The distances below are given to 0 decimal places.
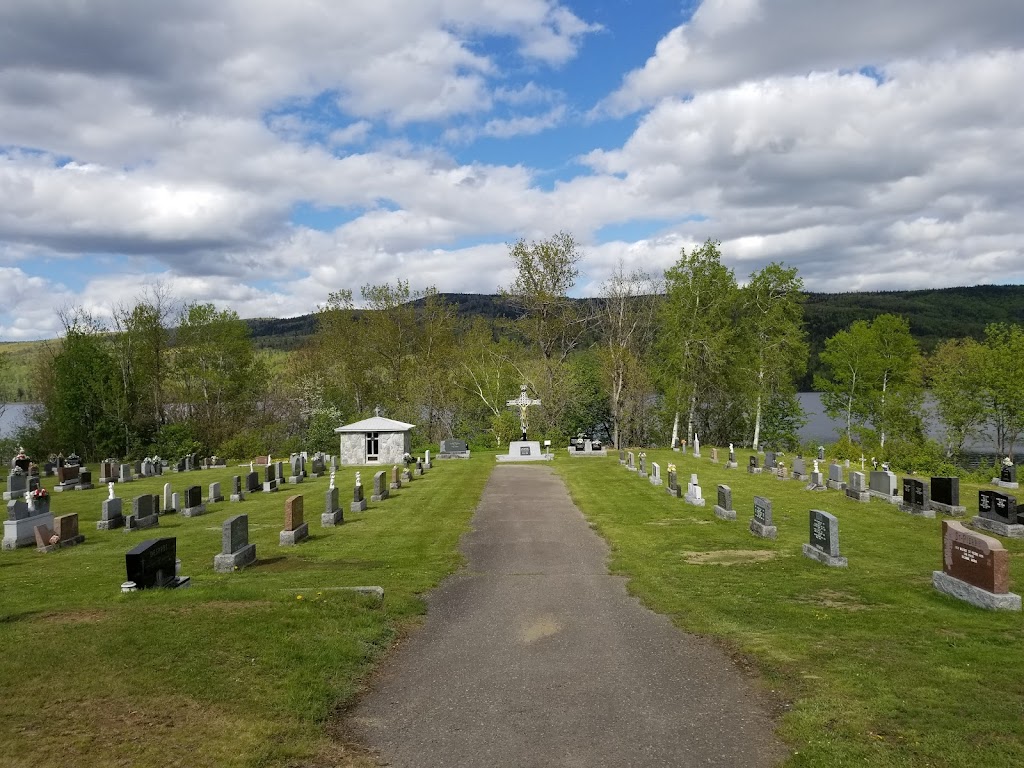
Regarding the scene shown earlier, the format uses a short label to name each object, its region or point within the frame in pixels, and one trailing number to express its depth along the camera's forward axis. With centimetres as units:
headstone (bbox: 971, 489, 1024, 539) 1619
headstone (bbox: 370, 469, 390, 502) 2412
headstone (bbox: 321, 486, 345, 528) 1881
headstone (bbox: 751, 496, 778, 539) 1608
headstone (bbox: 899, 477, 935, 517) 1928
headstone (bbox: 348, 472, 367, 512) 2167
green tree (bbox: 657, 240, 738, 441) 4744
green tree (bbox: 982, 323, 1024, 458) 4300
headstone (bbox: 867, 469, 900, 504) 2147
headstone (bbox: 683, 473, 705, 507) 2170
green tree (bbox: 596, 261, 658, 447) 4991
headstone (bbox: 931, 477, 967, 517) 1917
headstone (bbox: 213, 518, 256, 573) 1319
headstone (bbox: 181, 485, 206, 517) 2244
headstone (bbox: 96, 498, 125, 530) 1998
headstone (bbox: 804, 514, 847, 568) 1303
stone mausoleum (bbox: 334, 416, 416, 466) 4062
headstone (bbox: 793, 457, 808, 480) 2855
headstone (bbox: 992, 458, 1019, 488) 2444
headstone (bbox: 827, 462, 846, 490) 2456
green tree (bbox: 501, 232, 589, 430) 4950
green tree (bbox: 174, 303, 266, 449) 5516
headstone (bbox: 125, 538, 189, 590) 1057
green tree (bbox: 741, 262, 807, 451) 4719
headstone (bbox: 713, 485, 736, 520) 1891
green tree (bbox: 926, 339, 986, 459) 4503
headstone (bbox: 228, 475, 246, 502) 2615
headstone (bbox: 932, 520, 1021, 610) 969
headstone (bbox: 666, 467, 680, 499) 2382
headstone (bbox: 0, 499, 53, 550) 1720
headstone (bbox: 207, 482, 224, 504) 2550
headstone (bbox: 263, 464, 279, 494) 2961
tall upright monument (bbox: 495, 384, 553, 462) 3884
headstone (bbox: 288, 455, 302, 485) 3250
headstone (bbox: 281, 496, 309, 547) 1622
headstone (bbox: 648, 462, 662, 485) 2679
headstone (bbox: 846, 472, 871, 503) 2219
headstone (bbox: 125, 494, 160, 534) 1988
